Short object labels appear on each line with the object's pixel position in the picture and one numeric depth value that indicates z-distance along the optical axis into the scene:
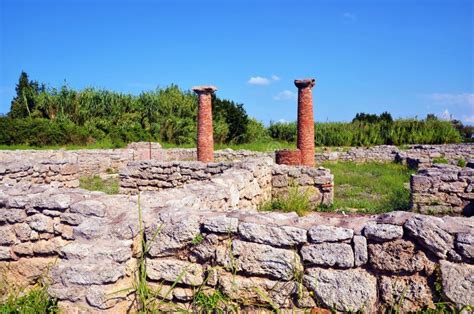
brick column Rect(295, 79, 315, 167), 12.75
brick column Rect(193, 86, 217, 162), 12.52
